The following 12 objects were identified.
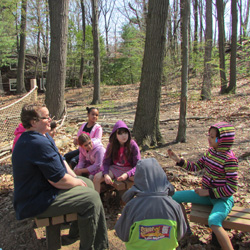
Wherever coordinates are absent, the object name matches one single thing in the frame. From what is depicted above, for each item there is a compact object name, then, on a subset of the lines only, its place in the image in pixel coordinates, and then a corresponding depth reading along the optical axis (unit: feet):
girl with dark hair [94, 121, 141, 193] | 11.02
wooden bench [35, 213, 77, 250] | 8.12
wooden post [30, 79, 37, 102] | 21.24
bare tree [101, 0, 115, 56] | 133.75
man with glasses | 7.54
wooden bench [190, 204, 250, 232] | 7.98
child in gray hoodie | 6.15
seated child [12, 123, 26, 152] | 12.48
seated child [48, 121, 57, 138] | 13.00
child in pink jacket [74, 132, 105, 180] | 11.80
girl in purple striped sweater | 8.01
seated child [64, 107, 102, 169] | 14.03
